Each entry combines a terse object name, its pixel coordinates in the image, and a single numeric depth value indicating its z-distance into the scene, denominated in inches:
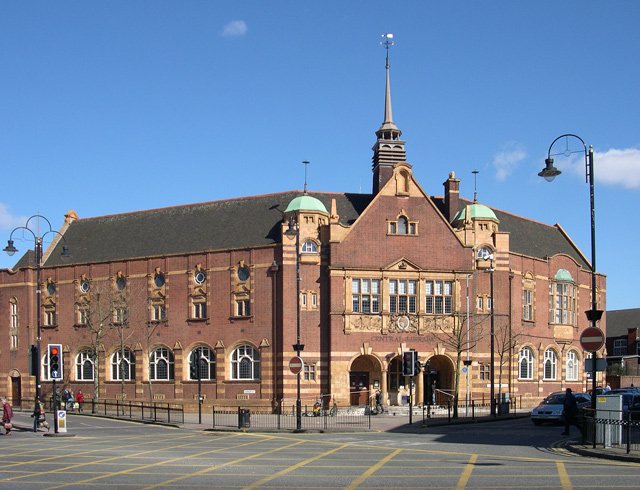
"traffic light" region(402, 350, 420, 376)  1530.5
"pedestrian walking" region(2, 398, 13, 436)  1438.2
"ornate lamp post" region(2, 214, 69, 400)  1508.4
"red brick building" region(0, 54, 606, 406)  2122.3
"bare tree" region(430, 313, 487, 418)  2146.9
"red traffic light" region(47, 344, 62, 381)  1413.6
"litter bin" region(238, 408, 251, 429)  1541.6
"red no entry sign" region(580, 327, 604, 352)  1039.6
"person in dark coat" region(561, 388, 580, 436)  1310.3
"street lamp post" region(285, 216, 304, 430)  1478.8
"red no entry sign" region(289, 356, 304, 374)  1494.8
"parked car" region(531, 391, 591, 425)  1568.7
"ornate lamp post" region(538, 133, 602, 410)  1085.8
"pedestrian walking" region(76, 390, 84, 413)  2137.8
